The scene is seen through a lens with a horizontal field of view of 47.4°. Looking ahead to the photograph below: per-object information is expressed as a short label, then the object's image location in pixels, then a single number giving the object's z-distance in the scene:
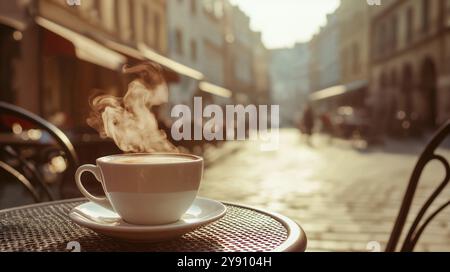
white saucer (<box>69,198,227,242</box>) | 0.97
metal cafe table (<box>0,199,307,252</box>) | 1.00
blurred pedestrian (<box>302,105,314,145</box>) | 19.36
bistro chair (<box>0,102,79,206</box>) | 1.89
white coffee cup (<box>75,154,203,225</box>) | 0.99
